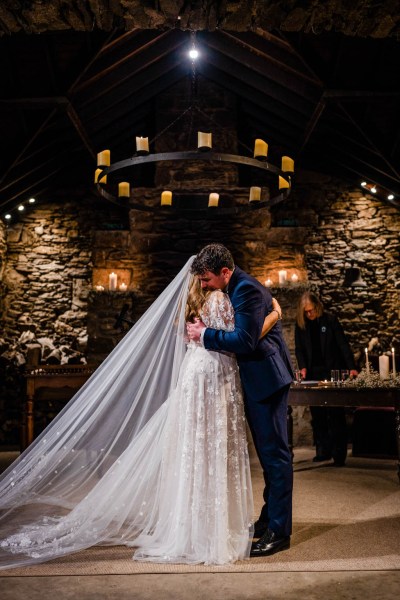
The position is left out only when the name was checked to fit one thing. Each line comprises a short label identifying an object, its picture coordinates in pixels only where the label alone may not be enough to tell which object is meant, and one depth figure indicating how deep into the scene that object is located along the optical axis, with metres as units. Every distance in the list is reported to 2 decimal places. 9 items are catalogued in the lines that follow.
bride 2.62
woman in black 5.43
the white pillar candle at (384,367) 4.33
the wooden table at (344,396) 4.12
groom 2.76
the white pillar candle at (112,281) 7.88
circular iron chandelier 4.82
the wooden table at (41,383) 5.57
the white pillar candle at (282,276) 8.00
